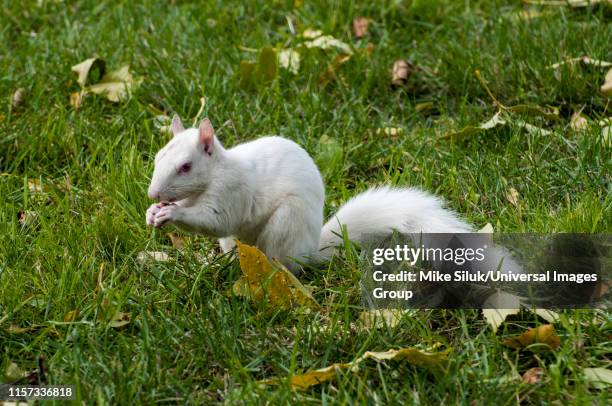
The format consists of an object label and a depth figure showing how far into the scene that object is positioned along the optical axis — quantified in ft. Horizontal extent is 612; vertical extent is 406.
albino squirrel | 7.75
